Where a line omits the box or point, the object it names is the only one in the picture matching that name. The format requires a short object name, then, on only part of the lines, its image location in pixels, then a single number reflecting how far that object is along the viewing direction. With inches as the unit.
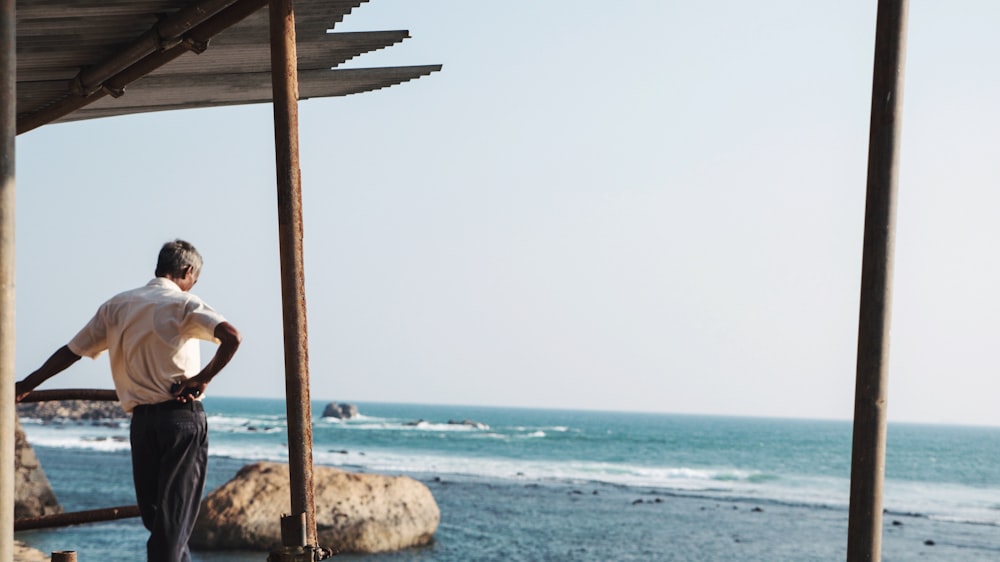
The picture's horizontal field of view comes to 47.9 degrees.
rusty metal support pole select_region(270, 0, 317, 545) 162.4
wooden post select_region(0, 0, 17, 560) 133.6
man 161.2
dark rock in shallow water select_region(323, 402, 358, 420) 3535.9
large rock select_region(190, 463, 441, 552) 685.3
